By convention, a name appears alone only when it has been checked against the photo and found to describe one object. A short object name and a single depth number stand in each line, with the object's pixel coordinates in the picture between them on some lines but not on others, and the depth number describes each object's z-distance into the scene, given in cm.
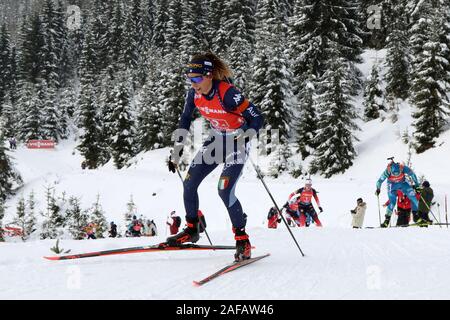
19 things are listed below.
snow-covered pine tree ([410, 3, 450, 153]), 2559
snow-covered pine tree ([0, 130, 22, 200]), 3288
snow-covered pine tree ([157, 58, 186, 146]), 4141
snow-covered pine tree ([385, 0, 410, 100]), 3294
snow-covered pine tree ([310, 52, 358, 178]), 2884
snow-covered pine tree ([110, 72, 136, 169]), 4388
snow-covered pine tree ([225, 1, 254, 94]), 4112
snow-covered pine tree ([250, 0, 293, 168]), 3394
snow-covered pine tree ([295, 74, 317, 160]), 3231
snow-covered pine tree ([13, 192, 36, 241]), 1839
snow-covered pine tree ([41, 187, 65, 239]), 1760
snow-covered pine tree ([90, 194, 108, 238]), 1855
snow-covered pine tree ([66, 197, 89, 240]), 1827
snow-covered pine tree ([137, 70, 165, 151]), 4175
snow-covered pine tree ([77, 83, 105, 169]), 4662
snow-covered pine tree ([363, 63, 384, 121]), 3419
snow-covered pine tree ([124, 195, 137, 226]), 2262
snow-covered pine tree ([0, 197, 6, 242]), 1961
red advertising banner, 5334
